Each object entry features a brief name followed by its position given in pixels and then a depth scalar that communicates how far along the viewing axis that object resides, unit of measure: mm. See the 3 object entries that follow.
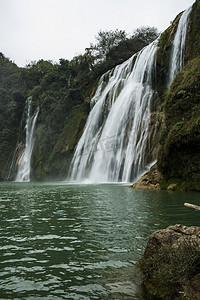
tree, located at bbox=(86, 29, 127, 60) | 42656
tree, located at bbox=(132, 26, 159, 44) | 42094
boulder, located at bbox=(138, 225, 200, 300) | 2539
